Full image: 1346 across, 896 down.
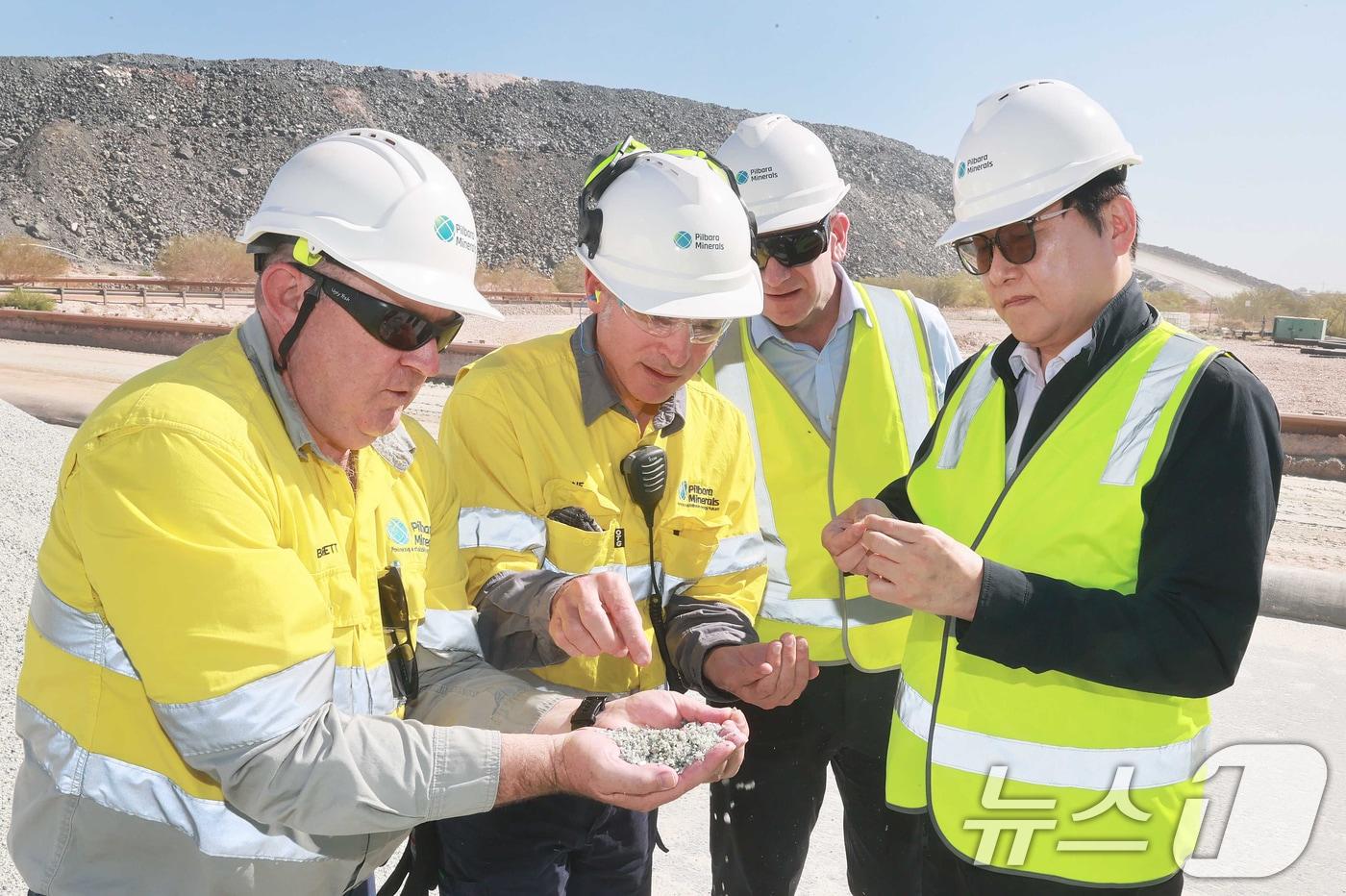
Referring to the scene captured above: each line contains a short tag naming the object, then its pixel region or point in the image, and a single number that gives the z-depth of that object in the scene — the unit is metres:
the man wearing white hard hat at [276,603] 1.68
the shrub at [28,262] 37.06
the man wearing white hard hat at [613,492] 2.42
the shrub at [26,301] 24.94
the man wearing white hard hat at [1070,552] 1.99
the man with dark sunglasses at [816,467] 3.09
